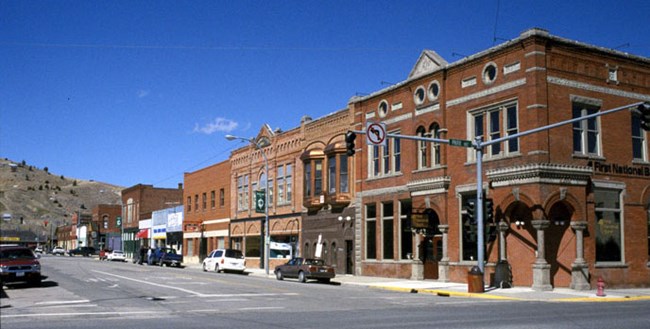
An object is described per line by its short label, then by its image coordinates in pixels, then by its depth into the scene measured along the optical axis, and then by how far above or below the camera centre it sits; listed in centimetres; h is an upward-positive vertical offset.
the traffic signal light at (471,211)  2725 +61
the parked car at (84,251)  10201 -389
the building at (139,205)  8850 +262
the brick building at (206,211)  6159 +139
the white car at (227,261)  4606 -235
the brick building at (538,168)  2834 +260
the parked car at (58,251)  11235 -439
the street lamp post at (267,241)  4331 -97
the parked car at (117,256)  7494 -334
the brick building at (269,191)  4900 +254
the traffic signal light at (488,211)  2738 +62
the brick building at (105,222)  11871 +52
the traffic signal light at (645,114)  2111 +344
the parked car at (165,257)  5708 -268
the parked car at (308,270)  3459 -222
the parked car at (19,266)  2659 -158
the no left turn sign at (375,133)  2628 +352
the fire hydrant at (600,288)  2517 -221
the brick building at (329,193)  4188 +209
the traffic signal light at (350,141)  2505 +306
